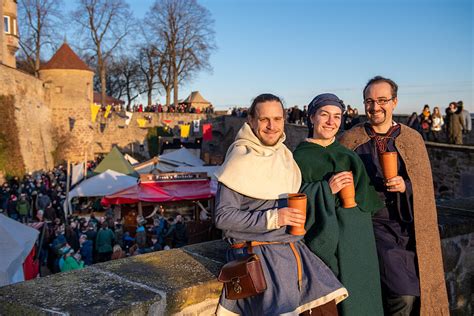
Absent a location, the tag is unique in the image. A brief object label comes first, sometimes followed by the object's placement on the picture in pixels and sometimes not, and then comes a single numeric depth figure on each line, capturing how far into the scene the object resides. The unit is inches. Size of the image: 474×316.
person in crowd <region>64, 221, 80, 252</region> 433.4
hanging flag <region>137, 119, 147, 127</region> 1304.1
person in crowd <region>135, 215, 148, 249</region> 437.1
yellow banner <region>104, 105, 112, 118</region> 1246.6
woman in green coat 86.6
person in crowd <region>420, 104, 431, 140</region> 541.6
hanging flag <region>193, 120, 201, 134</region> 1296.8
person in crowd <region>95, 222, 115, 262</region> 413.7
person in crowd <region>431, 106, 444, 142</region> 528.7
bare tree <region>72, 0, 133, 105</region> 1349.7
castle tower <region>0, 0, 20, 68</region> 1115.3
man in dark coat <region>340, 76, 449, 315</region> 97.7
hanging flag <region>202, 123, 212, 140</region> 1221.1
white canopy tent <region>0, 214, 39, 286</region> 214.1
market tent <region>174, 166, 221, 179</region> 654.5
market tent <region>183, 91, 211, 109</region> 2214.7
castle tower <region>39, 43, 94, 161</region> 1124.5
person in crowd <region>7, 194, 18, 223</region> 593.8
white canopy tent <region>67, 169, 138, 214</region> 568.7
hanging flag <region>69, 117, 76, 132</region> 1163.9
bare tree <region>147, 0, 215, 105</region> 1473.9
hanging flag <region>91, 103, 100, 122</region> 1175.6
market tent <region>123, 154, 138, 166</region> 876.7
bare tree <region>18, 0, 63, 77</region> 1342.3
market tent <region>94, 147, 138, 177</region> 647.1
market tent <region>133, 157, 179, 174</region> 714.2
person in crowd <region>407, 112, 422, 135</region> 493.7
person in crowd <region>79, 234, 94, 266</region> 404.2
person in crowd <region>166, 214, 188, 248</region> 442.9
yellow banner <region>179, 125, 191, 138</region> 1251.2
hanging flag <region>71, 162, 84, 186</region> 656.5
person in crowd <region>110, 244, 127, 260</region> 357.7
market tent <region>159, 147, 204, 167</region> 754.8
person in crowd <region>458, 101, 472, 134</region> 476.7
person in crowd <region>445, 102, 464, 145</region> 472.4
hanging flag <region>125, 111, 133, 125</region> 1288.1
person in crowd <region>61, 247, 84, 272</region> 336.2
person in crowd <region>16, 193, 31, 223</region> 568.7
